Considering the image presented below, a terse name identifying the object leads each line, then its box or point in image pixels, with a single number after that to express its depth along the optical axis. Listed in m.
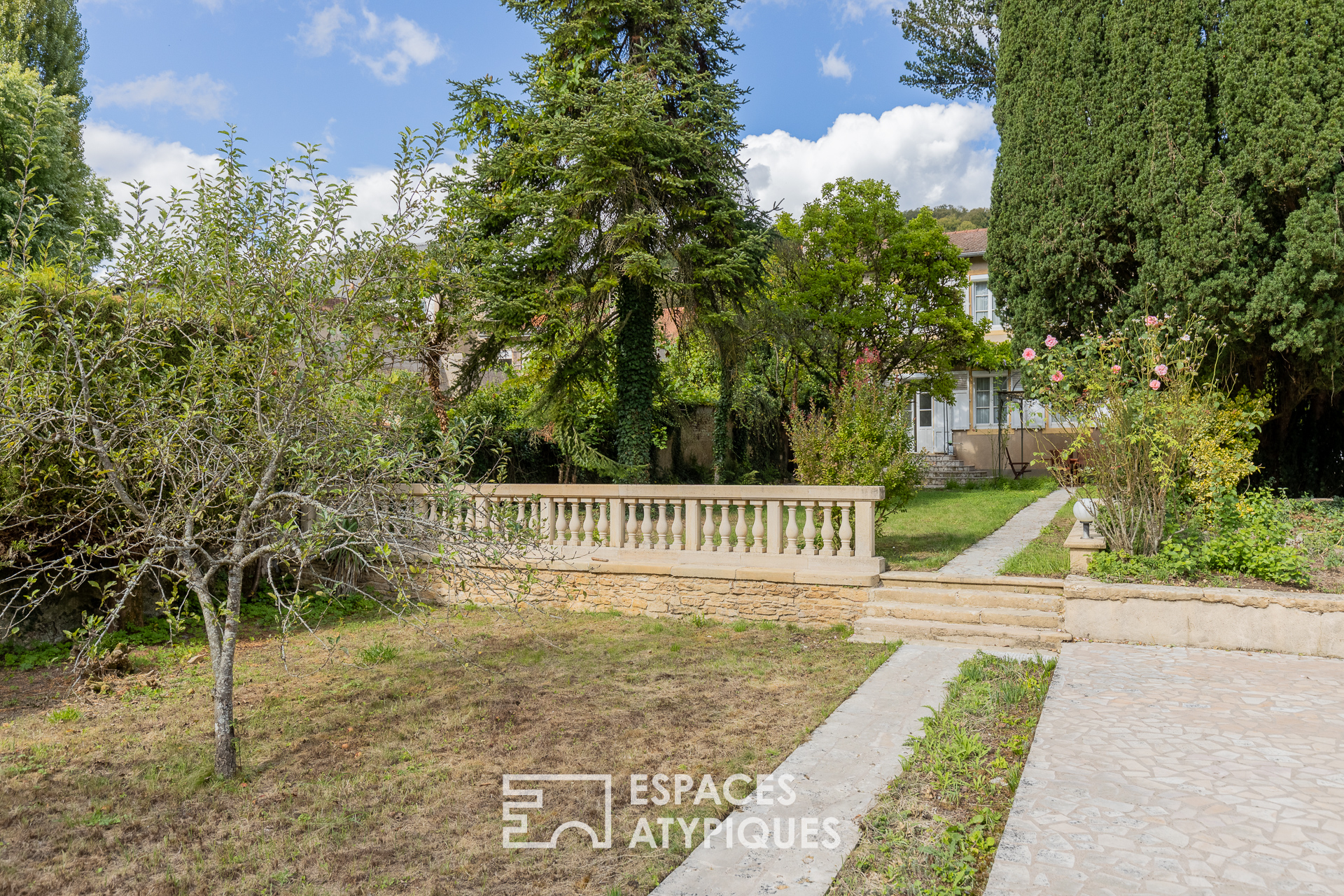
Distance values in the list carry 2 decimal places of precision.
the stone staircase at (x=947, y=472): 21.39
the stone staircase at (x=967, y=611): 6.84
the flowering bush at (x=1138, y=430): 7.17
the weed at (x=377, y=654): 6.90
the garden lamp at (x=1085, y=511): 7.83
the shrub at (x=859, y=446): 8.90
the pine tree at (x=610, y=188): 10.58
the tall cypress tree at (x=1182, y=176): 8.40
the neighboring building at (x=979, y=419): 22.38
